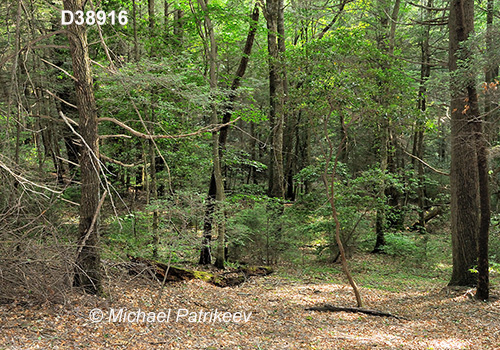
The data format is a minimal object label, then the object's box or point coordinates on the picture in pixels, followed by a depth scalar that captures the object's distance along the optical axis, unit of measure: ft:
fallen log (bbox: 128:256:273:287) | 26.21
